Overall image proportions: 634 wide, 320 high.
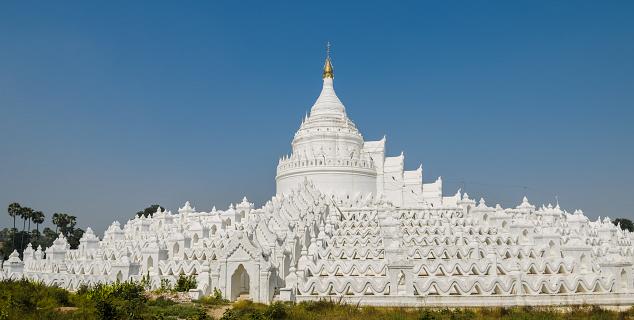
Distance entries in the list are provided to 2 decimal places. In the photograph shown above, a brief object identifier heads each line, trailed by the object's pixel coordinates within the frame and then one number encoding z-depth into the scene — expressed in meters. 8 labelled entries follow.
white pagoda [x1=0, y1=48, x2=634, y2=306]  24.72
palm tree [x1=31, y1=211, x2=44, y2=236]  80.96
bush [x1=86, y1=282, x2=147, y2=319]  17.06
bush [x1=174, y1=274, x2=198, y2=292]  27.27
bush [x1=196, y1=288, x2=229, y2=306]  23.73
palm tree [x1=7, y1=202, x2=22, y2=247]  78.38
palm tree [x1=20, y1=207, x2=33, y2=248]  79.28
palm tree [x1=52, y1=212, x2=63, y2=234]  83.56
